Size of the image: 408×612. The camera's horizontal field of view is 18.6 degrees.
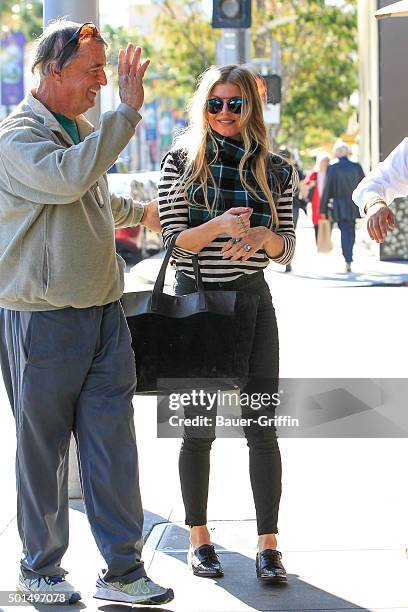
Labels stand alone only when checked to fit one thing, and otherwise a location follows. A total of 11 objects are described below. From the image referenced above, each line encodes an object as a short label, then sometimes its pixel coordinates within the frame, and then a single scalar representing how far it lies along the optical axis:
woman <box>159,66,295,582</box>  4.69
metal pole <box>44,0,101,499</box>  5.75
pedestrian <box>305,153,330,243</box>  21.72
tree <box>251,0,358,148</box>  42.47
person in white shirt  4.72
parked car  21.28
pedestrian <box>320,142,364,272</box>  18.88
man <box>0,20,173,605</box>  4.21
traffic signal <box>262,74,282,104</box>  15.68
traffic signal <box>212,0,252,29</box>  14.06
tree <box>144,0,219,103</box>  44.81
